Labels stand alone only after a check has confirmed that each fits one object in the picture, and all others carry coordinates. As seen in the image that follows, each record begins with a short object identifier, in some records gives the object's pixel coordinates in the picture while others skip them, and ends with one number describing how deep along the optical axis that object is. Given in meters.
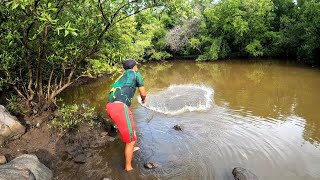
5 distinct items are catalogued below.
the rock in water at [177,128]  6.64
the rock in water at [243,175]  4.20
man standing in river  4.17
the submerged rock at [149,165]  4.69
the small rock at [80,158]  4.98
